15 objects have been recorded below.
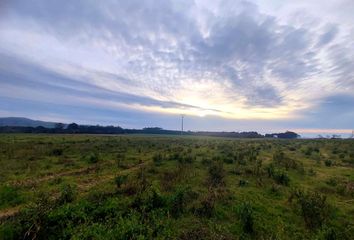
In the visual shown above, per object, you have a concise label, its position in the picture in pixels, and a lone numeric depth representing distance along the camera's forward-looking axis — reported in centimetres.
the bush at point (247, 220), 757
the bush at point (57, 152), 2404
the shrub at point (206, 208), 855
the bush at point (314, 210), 816
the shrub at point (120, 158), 1840
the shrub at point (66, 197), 901
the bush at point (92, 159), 1994
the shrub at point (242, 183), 1298
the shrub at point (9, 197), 947
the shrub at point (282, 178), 1363
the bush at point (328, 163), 2059
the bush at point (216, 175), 1298
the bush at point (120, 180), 1174
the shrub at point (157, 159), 1925
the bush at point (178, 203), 853
